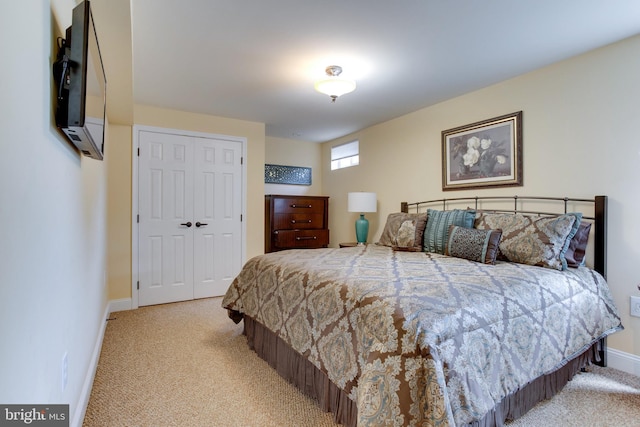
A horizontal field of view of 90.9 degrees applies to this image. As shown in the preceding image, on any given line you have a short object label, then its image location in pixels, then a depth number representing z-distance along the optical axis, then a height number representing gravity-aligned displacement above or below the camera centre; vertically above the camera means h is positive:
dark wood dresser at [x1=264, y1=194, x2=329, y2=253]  4.71 -0.14
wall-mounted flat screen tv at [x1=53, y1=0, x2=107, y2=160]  1.09 +0.49
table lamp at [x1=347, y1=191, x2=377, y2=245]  4.20 +0.12
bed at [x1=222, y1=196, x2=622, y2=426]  1.22 -0.52
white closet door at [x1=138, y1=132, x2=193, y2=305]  3.72 -0.06
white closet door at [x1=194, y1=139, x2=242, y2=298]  4.04 -0.02
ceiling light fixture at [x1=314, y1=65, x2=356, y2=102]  2.60 +1.08
